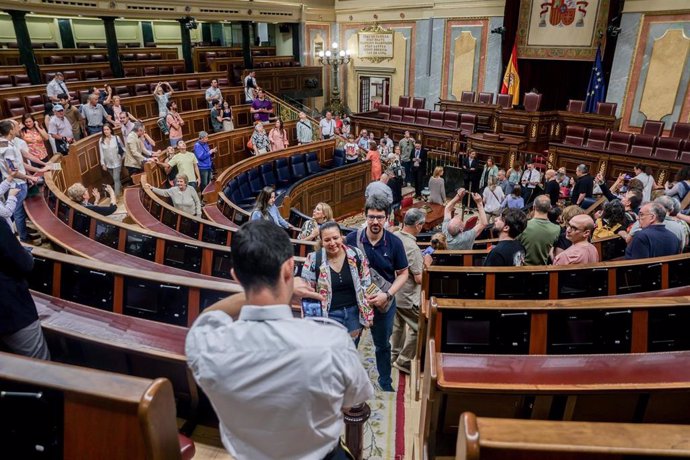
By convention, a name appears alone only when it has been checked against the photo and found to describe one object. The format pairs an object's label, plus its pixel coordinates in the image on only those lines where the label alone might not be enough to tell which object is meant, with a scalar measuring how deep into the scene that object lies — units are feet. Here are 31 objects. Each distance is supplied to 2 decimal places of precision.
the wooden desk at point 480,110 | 36.37
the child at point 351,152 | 29.63
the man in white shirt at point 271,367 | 3.25
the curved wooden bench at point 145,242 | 10.99
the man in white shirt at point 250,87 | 35.17
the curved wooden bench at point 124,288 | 7.83
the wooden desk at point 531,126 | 32.83
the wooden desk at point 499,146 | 31.17
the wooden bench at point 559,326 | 6.85
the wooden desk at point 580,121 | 31.55
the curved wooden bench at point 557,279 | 9.26
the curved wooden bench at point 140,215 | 14.71
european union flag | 33.94
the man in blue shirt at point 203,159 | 21.91
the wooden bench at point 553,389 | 5.68
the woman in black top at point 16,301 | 5.90
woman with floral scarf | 7.32
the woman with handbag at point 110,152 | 21.16
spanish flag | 37.63
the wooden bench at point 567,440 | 2.83
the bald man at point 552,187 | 21.36
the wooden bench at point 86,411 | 3.19
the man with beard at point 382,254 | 8.32
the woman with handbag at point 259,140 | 27.53
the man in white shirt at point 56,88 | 23.25
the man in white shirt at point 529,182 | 25.82
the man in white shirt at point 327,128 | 31.55
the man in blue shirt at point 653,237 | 10.39
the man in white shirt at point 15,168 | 14.11
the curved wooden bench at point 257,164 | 18.59
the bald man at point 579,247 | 9.79
